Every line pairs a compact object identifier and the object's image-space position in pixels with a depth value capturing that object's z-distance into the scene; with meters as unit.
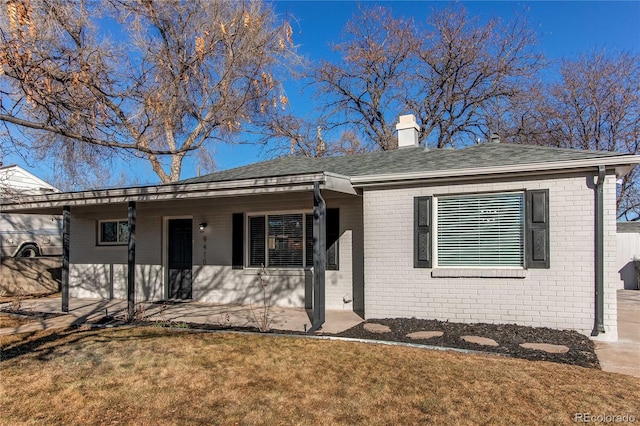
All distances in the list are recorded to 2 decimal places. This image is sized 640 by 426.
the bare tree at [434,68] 19.41
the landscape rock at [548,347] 5.51
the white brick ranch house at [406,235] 6.52
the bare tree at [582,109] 19.36
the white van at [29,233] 16.73
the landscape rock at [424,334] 6.31
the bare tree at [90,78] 5.05
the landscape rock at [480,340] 5.89
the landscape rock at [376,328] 6.74
